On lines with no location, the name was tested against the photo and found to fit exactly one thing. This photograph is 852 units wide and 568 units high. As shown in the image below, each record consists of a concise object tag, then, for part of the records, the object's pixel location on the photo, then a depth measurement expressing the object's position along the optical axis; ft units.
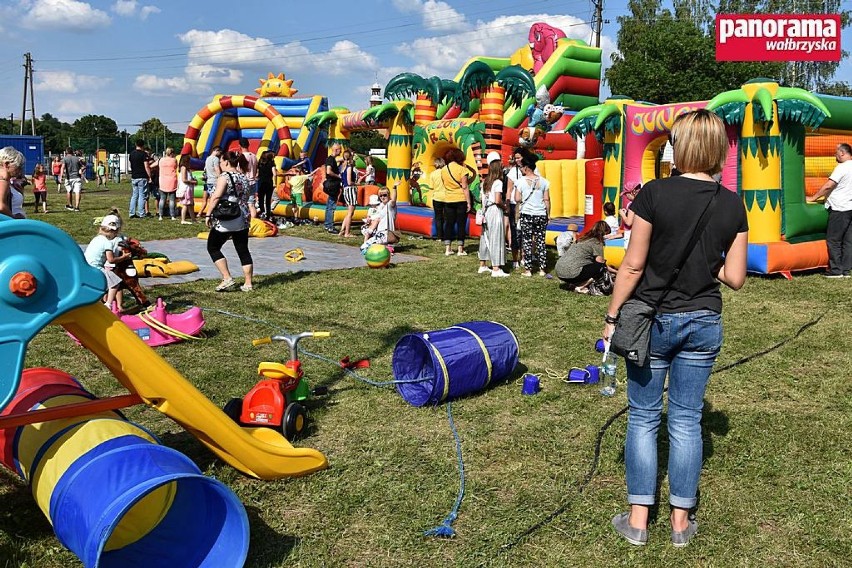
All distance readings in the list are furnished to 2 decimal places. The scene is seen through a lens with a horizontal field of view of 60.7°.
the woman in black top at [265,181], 54.29
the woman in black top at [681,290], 9.91
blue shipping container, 129.90
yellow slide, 10.03
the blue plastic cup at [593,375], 17.90
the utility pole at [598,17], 128.88
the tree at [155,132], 231.30
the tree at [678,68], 131.85
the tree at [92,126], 278.05
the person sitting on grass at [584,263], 29.14
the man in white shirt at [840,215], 32.94
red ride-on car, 13.85
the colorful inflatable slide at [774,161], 31.12
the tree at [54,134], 238.00
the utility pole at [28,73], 186.70
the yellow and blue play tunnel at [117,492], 8.72
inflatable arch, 77.82
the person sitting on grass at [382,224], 39.04
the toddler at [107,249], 22.66
